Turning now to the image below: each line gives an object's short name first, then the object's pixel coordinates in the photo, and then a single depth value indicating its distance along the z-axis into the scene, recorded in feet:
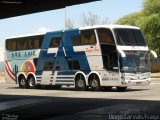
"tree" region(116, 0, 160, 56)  169.37
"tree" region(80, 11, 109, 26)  239.75
